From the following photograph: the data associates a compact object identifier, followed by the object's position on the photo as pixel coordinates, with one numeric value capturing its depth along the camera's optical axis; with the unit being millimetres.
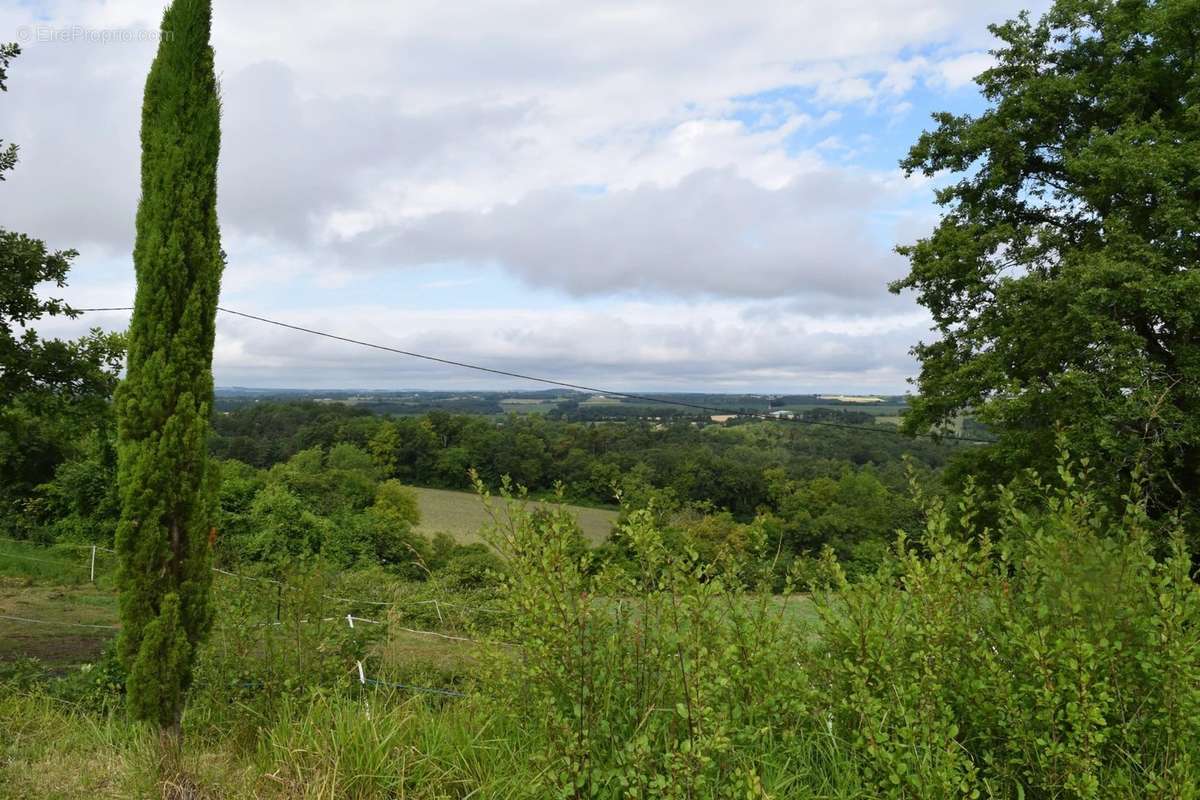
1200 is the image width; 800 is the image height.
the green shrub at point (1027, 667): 2627
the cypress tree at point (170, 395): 4234
